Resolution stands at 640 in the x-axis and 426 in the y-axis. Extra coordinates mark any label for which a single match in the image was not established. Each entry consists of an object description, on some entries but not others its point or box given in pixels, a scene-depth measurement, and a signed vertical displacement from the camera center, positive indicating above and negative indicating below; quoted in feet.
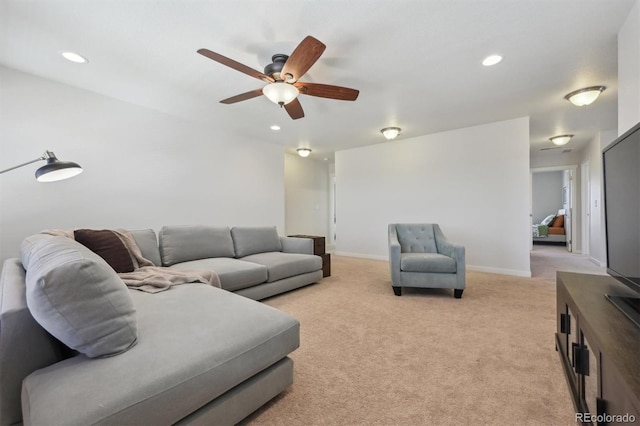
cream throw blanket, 6.35 -1.56
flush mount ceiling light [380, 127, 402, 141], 14.05 +4.70
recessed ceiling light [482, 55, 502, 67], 7.75 +4.82
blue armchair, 9.72 -1.92
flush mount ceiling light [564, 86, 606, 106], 9.57 +4.65
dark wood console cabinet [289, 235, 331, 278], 12.98 -1.83
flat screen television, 3.78 +0.08
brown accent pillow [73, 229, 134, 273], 7.09 -0.82
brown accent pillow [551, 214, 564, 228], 25.70 -0.35
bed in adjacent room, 25.12 -1.26
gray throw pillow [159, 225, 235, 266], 9.47 -0.99
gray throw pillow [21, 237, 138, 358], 2.89 -1.02
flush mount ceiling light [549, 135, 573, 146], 15.72 +4.87
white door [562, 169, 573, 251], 21.18 +0.29
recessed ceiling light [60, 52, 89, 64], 7.64 +4.82
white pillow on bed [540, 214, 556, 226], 26.75 -0.17
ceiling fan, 5.91 +3.81
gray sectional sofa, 2.73 -1.77
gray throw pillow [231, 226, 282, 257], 11.51 -1.03
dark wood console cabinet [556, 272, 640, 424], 2.48 -1.51
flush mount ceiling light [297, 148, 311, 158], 18.56 +4.78
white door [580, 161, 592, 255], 17.87 +0.93
